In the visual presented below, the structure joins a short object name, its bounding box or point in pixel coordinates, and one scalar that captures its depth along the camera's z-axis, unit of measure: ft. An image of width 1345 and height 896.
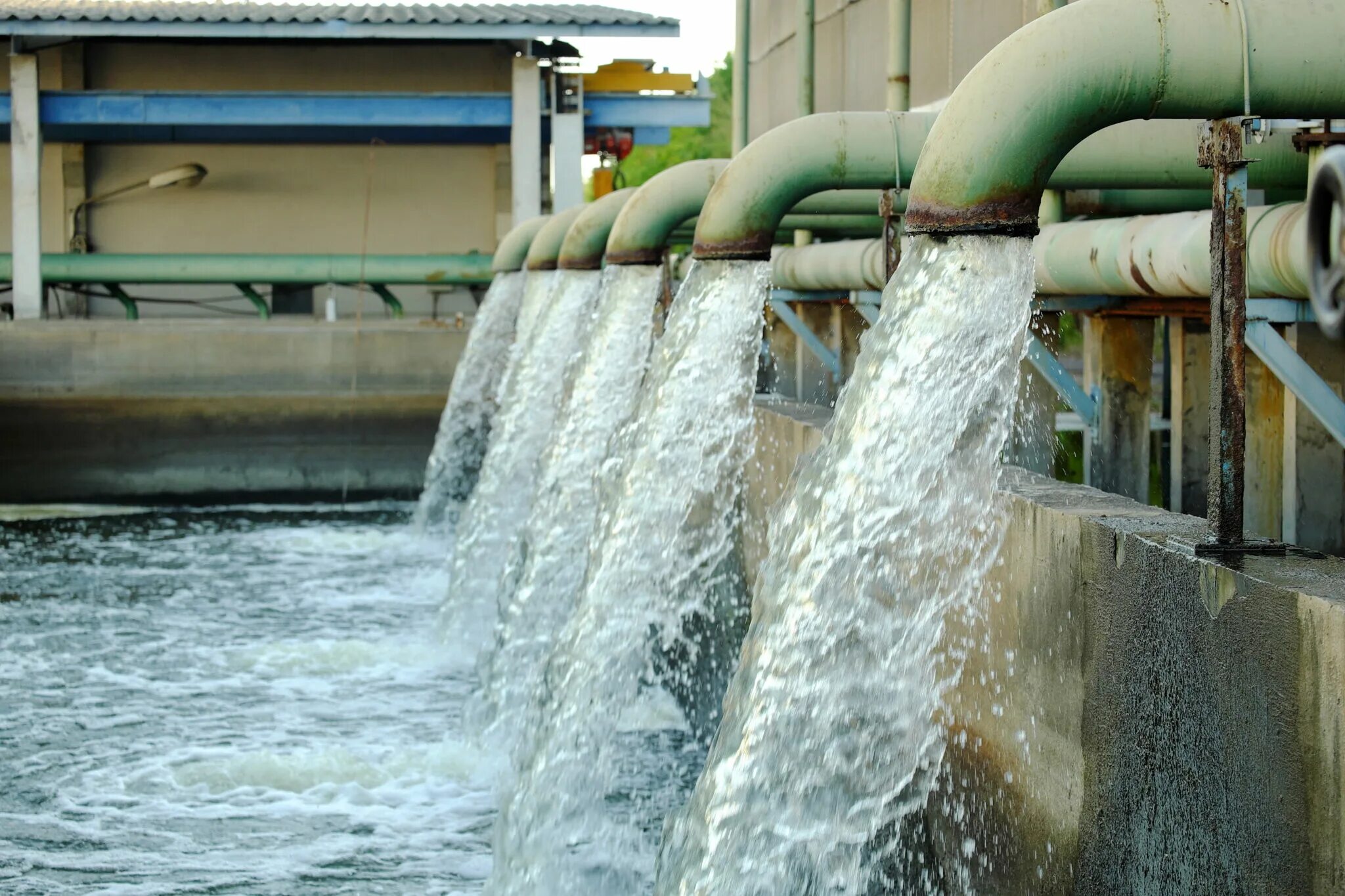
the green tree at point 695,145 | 170.91
